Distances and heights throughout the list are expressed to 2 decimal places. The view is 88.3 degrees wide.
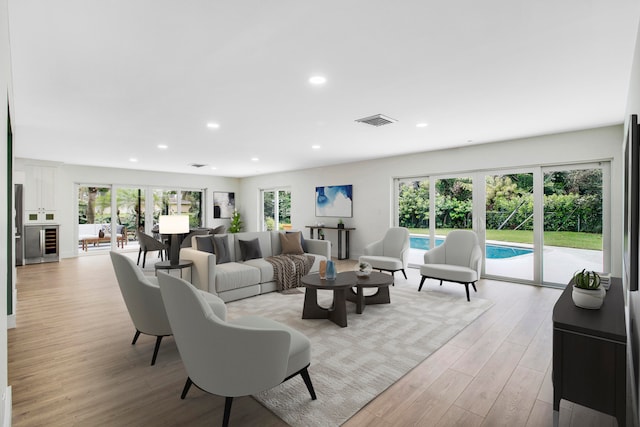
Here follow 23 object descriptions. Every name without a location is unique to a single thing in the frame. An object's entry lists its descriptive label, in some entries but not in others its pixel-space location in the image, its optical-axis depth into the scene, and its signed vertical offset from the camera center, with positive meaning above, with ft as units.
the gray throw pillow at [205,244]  15.84 -1.55
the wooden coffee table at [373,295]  12.62 -3.28
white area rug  6.93 -4.01
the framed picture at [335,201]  26.89 +0.86
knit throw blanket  16.28 -2.91
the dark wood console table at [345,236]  26.36 -2.24
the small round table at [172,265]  12.96 -2.14
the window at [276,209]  33.37 +0.22
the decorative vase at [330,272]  12.43 -2.31
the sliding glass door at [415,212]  22.40 -0.13
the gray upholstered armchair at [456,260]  14.89 -2.52
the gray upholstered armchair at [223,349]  5.84 -2.51
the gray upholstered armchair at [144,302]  8.73 -2.46
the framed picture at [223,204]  37.09 +0.87
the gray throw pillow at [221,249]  16.12 -1.85
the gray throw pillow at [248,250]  17.19 -2.01
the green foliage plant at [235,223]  36.17 -1.31
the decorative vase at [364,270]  13.43 -2.45
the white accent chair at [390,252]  17.60 -2.41
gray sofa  14.02 -2.72
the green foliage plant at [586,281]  6.89 -1.55
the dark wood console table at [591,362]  5.56 -2.69
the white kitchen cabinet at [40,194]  25.31 +1.51
